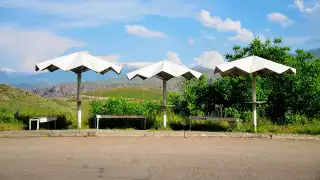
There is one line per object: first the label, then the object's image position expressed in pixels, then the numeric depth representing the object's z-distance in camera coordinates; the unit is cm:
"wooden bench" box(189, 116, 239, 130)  1442
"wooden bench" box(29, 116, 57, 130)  1386
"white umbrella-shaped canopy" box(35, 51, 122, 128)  1367
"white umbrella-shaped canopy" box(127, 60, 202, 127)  1409
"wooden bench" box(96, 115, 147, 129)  1481
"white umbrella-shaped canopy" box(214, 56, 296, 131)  1336
